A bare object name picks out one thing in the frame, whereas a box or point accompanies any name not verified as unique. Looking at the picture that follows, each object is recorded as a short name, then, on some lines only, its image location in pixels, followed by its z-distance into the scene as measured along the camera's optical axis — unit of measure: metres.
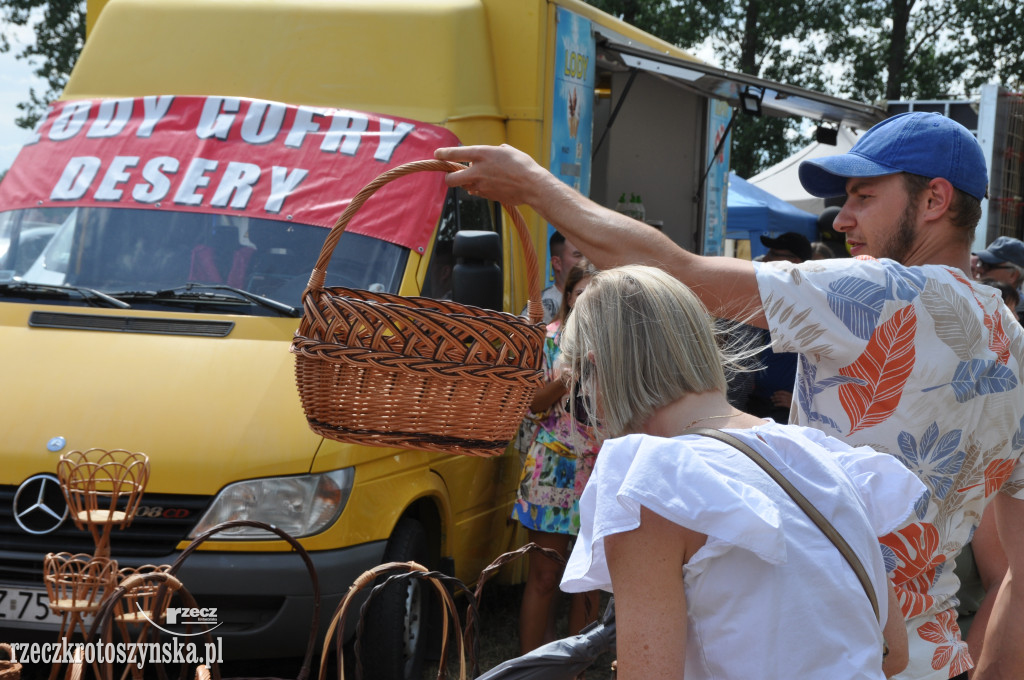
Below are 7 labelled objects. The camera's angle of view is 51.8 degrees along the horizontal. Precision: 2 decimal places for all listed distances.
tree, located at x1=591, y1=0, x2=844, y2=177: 24.17
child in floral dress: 4.92
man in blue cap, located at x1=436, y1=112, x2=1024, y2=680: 2.14
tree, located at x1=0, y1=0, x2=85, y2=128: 20.02
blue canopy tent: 14.55
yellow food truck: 3.73
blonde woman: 1.52
